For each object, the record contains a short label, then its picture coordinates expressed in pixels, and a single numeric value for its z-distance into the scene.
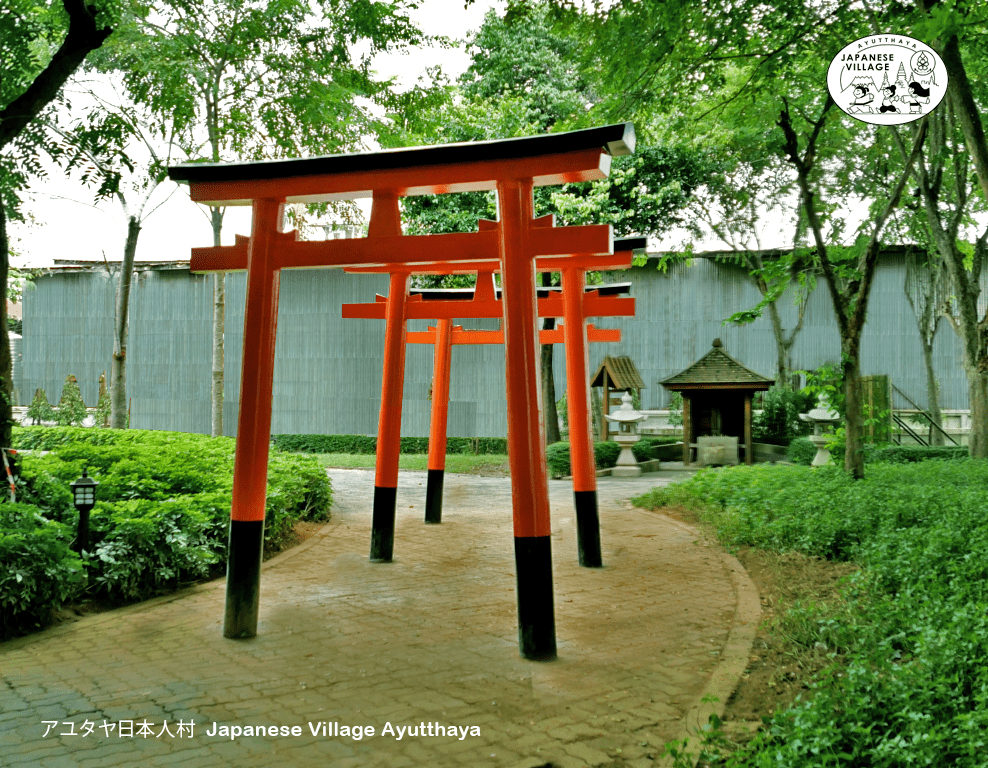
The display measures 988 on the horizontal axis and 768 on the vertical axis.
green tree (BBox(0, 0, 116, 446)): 7.15
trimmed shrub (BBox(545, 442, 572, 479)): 16.22
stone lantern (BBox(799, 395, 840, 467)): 16.61
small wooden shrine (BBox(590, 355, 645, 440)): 19.30
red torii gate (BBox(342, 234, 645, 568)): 7.80
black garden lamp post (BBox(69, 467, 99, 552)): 6.19
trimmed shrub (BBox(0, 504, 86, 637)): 5.29
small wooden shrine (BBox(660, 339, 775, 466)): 18.53
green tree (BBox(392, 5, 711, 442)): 16.97
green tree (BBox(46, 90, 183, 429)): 8.12
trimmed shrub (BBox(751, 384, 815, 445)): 20.58
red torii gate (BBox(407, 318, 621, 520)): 10.30
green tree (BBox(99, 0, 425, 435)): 11.67
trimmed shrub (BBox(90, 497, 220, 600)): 6.28
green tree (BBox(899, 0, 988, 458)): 8.41
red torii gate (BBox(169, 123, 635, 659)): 5.15
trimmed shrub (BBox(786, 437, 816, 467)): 17.53
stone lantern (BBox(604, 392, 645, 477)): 17.52
